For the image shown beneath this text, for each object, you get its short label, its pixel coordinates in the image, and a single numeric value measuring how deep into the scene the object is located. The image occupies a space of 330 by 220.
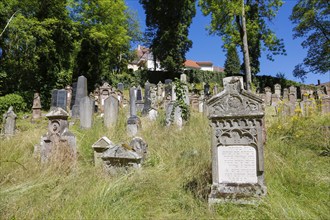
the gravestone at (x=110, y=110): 8.05
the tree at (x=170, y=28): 28.78
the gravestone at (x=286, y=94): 19.50
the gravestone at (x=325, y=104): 10.47
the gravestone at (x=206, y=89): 19.66
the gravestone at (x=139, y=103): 12.86
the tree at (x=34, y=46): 16.42
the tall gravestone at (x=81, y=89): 12.51
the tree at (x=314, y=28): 25.42
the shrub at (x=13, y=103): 14.44
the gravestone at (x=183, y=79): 8.41
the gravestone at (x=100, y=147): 5.11
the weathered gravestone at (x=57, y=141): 5.04
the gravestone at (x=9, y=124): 8.20
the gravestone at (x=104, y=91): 16.05
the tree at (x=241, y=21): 19.72
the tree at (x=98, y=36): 22.39
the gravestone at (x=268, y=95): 19.08
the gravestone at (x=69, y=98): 15.44
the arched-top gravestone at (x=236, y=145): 3.34
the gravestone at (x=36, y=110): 12.49
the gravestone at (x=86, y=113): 8.30
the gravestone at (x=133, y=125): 6.96
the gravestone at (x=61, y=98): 11.94
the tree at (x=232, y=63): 43.06
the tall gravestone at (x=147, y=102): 11.20
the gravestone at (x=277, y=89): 22.48
